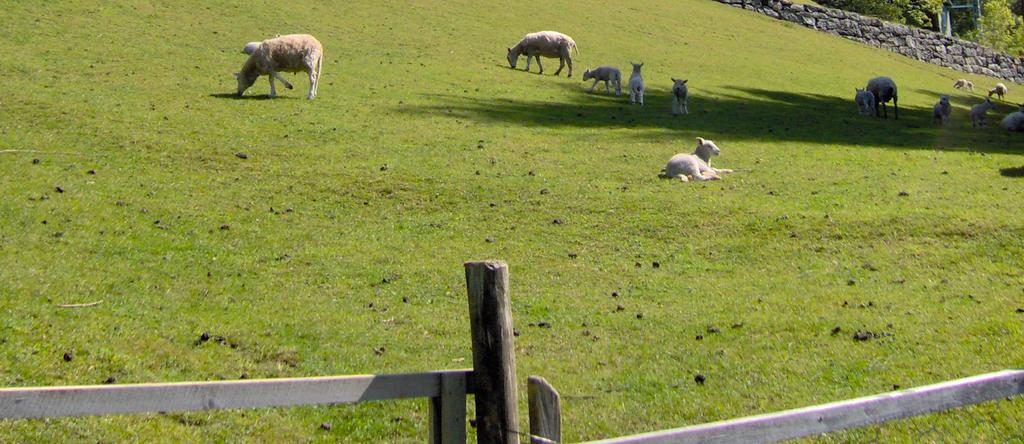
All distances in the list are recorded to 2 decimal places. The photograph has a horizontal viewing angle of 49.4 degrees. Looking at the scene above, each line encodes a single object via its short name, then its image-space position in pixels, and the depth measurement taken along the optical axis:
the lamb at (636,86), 28.55
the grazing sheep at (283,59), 24.70
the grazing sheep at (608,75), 30.19
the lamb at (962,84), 47.31
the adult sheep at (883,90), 30.31
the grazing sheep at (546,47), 34.03
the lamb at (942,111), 29.38
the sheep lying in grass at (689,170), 18.83
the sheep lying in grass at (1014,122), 27.95
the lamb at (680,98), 26.92
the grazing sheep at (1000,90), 47.94
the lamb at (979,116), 29.77
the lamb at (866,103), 30.31
